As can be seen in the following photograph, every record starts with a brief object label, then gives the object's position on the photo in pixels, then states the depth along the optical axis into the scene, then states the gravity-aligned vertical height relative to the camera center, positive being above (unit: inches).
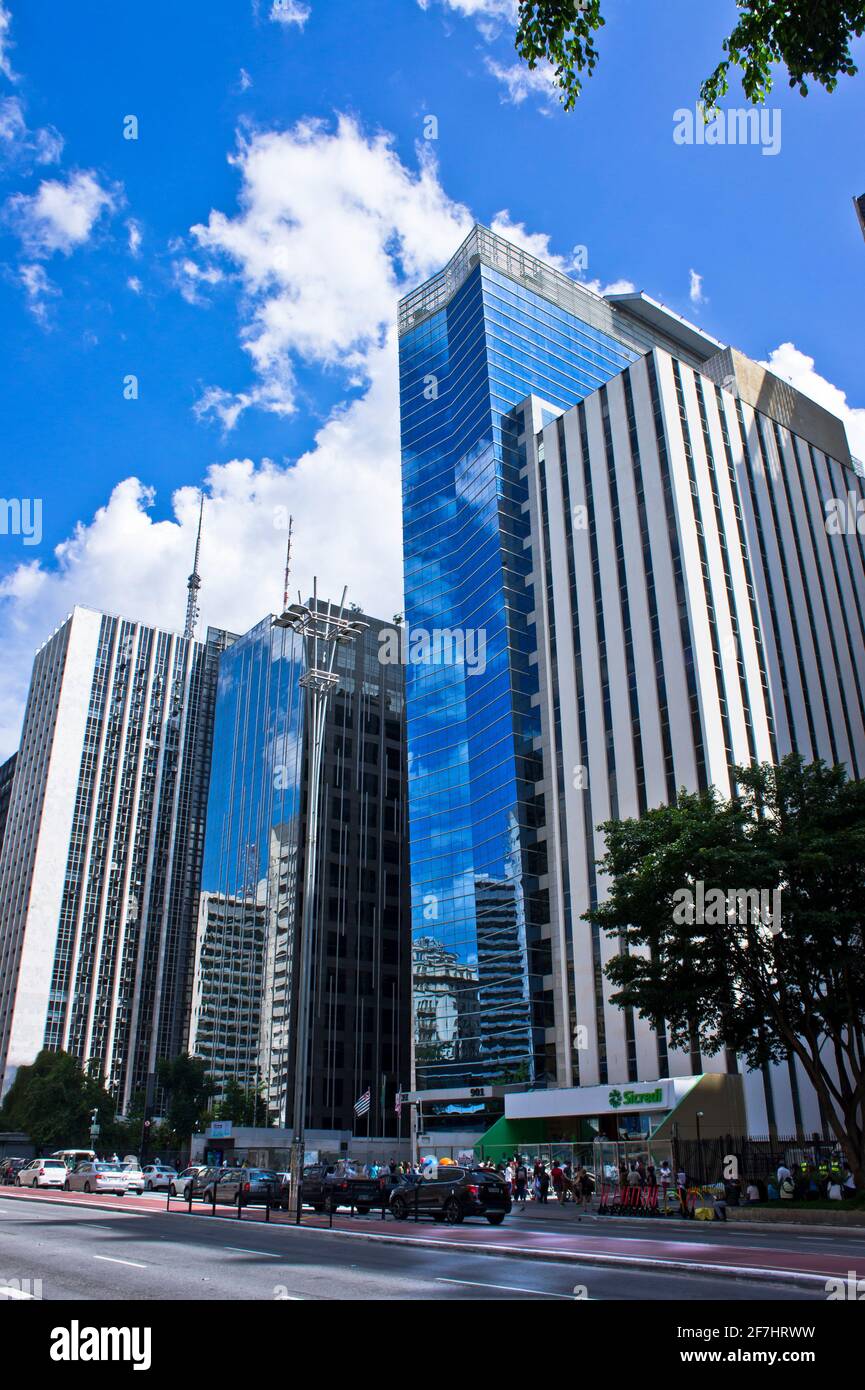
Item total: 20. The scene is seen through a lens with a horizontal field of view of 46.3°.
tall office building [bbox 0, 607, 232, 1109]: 4928.6 +1355.7
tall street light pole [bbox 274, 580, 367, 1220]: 1223.0 +550.4
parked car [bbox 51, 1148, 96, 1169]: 2746.1 -62.7
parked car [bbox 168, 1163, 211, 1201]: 1740.9 -85.7
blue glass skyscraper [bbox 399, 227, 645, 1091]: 2645.2 +1342.6
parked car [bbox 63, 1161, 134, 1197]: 1787.6 -80.5
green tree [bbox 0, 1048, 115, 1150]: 3437.5 +82.7
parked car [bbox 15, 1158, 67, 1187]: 2018.9 -79.6
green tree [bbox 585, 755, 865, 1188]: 1222.3 +230.2
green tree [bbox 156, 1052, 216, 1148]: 3550.7 +114.4
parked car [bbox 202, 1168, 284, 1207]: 1347.2 -72.1
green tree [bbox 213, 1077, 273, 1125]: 3631.9 +74.4
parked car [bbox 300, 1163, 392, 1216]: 1311.5 -76.3
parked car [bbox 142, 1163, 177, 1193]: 2246.6 -102.0
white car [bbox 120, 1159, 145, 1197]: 1863.9 -84.4
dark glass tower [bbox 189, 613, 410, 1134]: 3860.7 +905.5
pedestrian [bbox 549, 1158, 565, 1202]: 1536.7 -75.5
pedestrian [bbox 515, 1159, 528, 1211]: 1598.9 -86.9
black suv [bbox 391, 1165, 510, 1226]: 1103.6 -69.8
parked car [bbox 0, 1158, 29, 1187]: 2402.8 -83.9
